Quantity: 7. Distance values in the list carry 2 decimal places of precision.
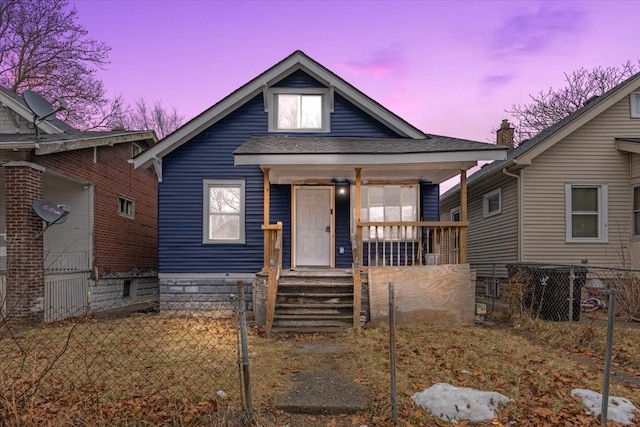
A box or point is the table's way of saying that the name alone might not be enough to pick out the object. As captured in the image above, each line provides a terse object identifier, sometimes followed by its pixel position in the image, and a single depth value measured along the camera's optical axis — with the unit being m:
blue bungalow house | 11.23
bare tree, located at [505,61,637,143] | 25.72
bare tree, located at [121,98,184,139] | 36.56
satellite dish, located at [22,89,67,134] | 10.84
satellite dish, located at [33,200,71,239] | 9.66
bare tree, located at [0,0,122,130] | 21.08
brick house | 9.57
